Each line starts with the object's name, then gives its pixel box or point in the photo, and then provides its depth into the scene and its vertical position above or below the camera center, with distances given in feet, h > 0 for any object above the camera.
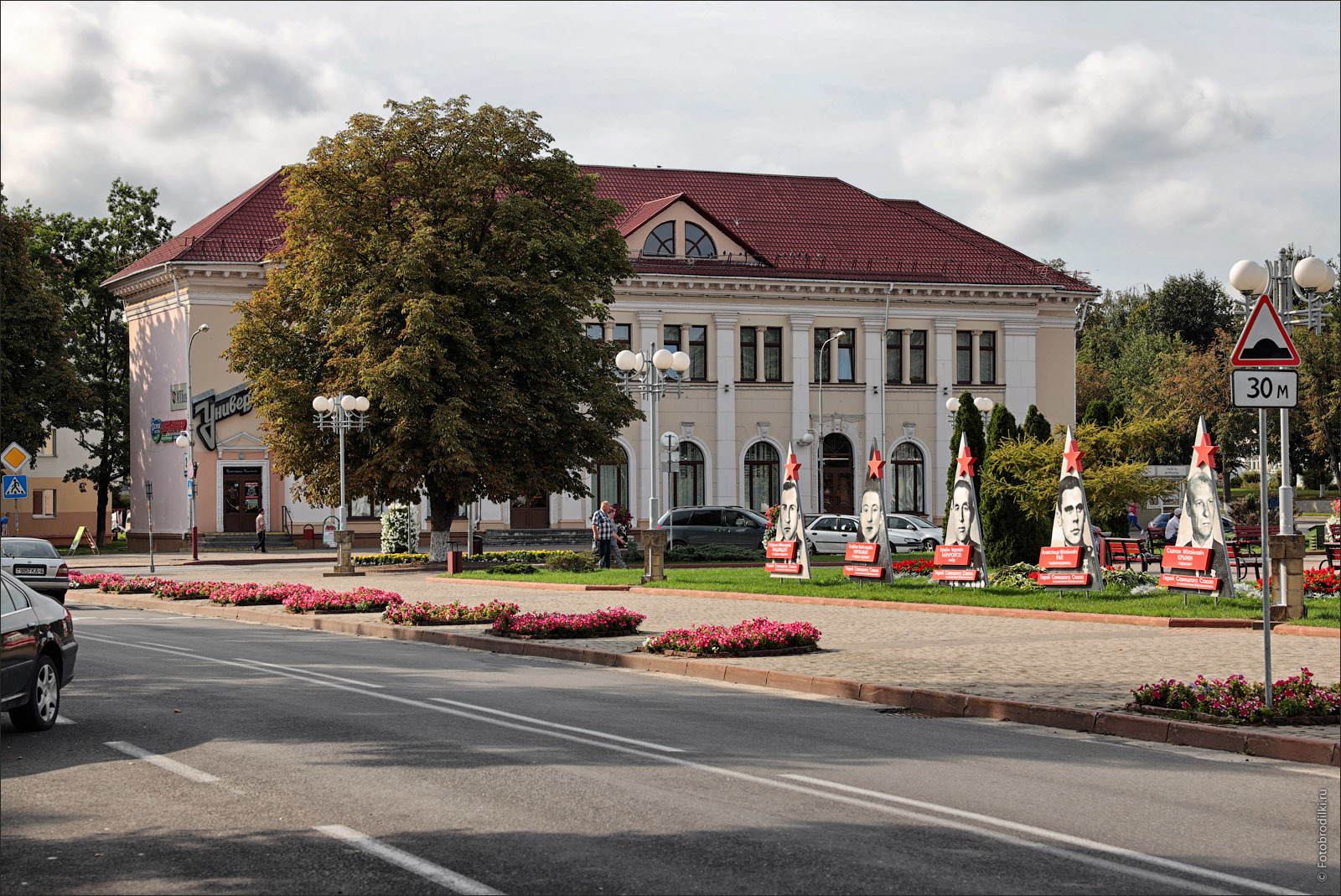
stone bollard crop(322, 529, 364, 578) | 115.55 -5.19
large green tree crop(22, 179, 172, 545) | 199.31 +29.30
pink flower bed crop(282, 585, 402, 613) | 76.95 -6.24
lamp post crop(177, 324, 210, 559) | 153.50 +4.37
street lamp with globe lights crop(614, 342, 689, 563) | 92.63 +8.71
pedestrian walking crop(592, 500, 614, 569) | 106.01 -3.31
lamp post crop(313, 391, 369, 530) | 115.44 +6.99
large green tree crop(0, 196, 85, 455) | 176.96 +19.29
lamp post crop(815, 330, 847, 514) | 185.78 +2.95
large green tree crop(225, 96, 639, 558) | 119.55 +16.19
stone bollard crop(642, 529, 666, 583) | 90.33 -4.19
